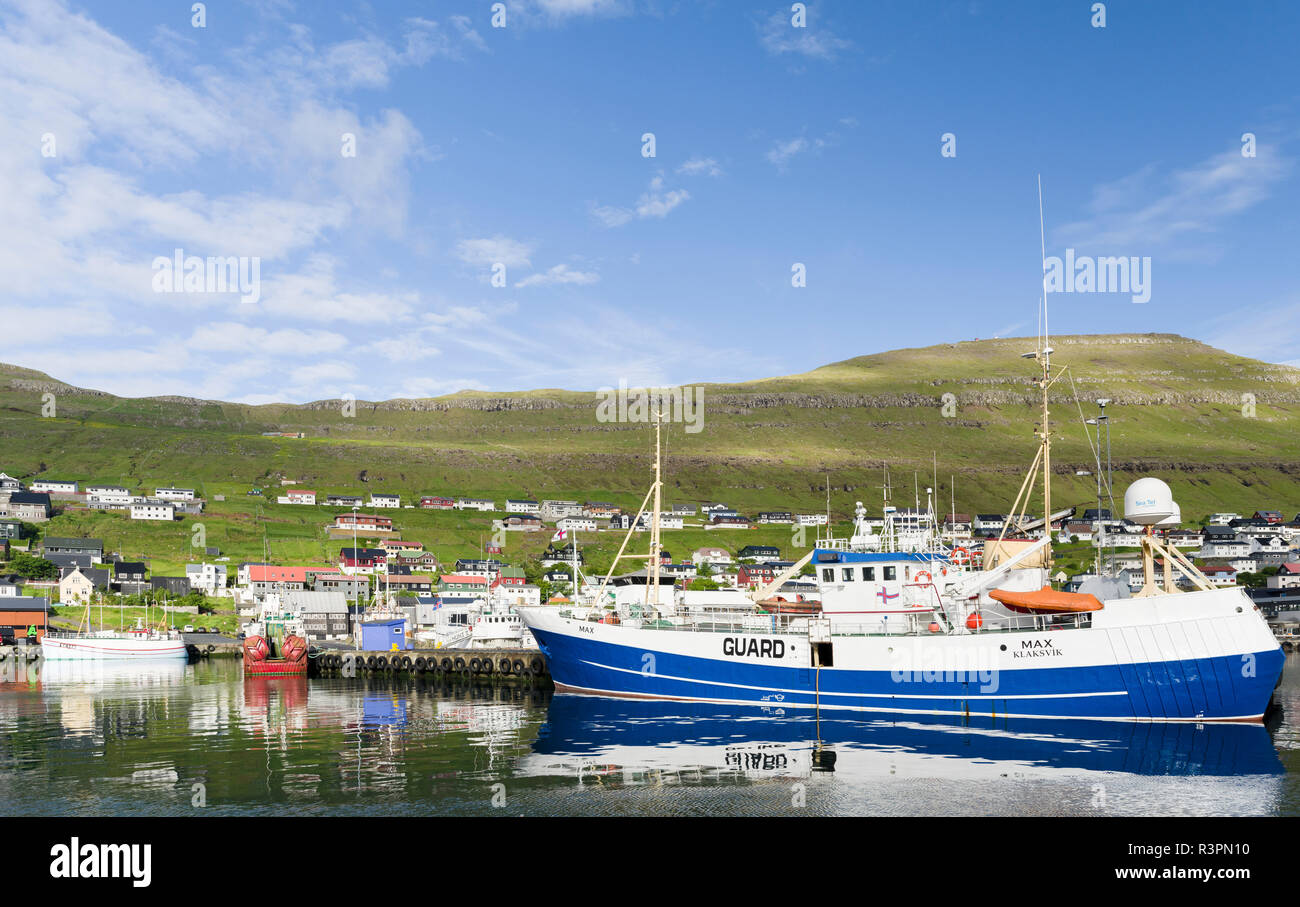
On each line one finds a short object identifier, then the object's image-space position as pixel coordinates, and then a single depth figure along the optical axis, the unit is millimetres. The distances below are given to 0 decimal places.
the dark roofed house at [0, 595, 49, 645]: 111500
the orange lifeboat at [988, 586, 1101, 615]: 36156
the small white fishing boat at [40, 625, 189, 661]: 91625
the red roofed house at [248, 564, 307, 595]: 142250
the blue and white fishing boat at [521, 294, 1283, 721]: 34750
